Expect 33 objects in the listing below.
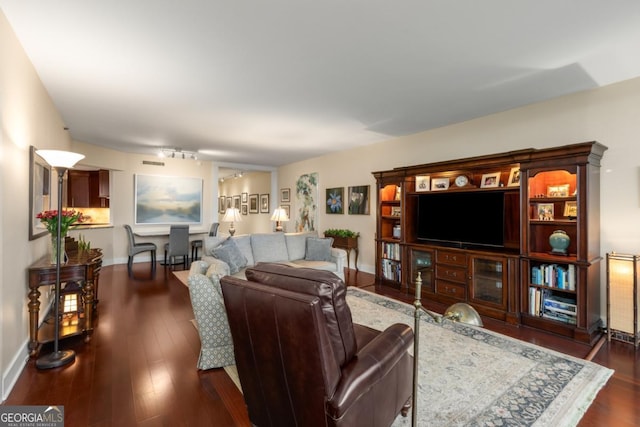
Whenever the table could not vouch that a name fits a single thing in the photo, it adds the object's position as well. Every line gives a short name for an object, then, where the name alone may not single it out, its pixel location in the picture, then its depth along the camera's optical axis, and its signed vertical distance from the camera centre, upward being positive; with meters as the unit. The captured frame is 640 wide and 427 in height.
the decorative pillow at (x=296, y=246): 4.91 -0.52
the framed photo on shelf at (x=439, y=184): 4.45 +0.46
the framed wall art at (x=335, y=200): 6.53 +0.33
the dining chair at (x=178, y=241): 6.22 -0.56
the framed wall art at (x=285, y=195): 8.36 +0.57
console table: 2.58 -0.61
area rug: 1.86 -1.25
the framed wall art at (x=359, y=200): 5.92 +0.30
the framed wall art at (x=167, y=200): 7.07 +0.38
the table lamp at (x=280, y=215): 6.07 -0.01
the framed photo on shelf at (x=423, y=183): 4.64 +0.50
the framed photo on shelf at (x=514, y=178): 3.72 +0.46
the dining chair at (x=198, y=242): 6.95 -0.64
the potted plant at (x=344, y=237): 6.03 -0.47
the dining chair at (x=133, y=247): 5.91 -0.65
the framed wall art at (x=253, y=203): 9.79 +0.39
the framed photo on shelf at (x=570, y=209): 3.29 +0.06
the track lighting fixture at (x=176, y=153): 6.11 +1.32
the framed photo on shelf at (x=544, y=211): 3.42 +0.04
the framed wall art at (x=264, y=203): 9.20 +0.37
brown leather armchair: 1.25 -0.68
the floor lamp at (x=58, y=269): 2.41 -0.46
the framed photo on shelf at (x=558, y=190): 3.32 +0.27
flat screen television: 3.82 -0.05
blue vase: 3.28 -0.31
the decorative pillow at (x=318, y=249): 4.82 -0.57
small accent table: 6.03 -0.60
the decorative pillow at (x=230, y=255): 3.96 -0.54
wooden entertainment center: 3.03 -0.28
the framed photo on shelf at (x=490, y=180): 3.94 +0.46
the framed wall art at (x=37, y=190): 2.67 +0.25
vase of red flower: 2.80 -0.07
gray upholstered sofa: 2.35 -0.63
